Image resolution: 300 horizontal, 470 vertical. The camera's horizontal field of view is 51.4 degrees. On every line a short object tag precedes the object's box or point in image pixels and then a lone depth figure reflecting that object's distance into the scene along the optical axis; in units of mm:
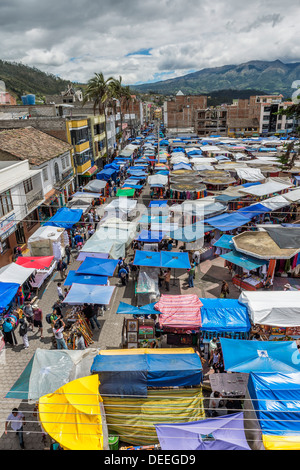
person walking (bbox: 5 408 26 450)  8110
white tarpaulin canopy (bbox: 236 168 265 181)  29030
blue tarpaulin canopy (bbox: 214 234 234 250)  16420
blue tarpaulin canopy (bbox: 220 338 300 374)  8797
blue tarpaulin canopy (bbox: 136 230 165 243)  17922
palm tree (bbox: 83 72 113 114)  37938
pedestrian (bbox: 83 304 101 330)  12844
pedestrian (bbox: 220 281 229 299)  14539
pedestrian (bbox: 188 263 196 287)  15844
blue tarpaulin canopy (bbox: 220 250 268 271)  14500
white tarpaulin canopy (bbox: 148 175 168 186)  29891
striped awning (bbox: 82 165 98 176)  34256
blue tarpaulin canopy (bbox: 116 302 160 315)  11625
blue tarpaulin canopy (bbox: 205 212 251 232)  18909
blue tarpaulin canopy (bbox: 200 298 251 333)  10805
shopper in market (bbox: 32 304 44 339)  12445
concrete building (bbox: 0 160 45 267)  17922
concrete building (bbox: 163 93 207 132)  87500
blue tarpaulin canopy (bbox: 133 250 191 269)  15273
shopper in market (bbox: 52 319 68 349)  11195
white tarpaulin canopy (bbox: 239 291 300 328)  10891
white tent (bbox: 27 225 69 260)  17891
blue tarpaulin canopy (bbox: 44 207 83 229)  19984
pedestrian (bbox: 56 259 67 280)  17172
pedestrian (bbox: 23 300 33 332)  12824
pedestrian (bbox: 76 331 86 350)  11211
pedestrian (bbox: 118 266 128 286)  16297
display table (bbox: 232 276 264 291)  15066
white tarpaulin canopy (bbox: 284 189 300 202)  21853
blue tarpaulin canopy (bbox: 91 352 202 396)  8359
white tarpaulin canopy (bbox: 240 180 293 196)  24297
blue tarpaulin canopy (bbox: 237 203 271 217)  21288
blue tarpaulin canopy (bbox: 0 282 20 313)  12170
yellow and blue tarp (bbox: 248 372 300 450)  6555
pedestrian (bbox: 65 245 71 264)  18523
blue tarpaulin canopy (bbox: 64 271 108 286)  13859
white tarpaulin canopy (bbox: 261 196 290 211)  21159
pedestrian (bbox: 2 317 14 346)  11812
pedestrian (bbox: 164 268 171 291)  15703
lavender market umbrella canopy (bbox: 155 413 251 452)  6559
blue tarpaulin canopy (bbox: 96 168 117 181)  32875
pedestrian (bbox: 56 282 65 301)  14345
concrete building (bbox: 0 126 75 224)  22578
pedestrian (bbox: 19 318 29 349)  11812
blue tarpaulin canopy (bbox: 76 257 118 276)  14383
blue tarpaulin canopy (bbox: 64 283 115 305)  12461
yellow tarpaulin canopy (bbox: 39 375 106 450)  6773
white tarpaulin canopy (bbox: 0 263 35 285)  13859
